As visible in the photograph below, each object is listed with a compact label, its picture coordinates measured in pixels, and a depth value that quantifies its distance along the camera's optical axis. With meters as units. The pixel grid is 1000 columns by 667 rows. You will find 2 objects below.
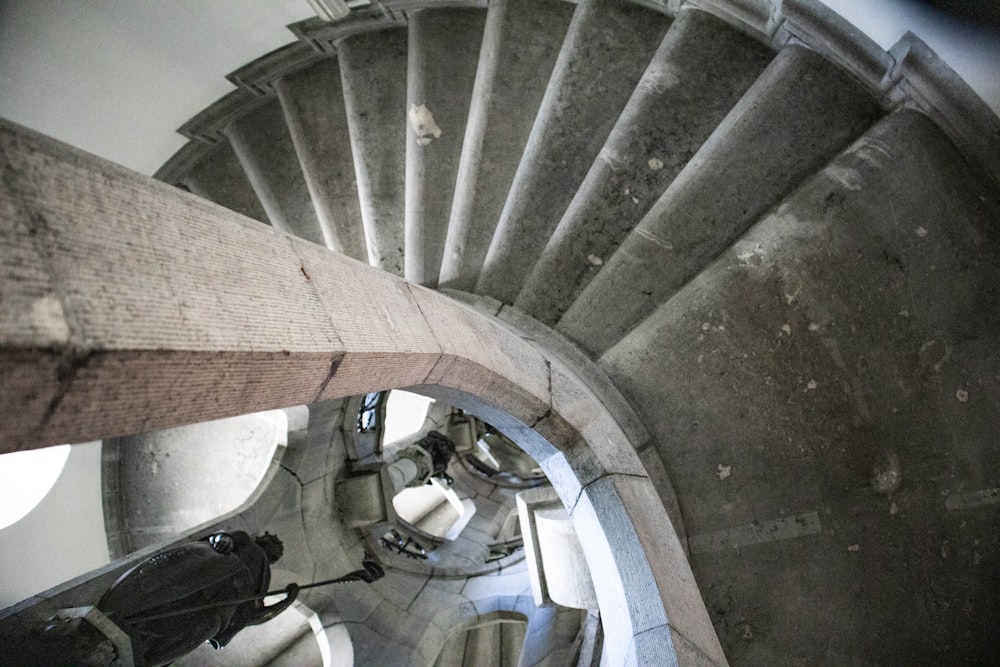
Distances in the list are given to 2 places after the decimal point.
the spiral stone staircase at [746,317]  2.09
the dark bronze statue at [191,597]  2.35
